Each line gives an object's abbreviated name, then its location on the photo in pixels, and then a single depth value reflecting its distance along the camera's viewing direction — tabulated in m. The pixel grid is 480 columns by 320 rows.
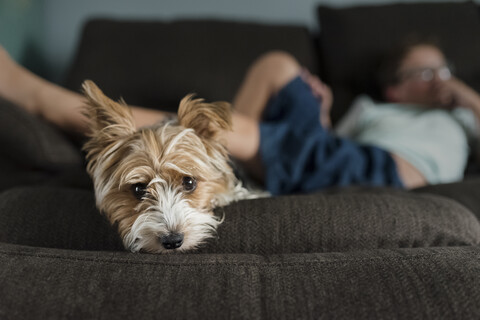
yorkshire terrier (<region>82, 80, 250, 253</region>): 0.53
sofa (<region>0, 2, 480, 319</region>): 0.44
